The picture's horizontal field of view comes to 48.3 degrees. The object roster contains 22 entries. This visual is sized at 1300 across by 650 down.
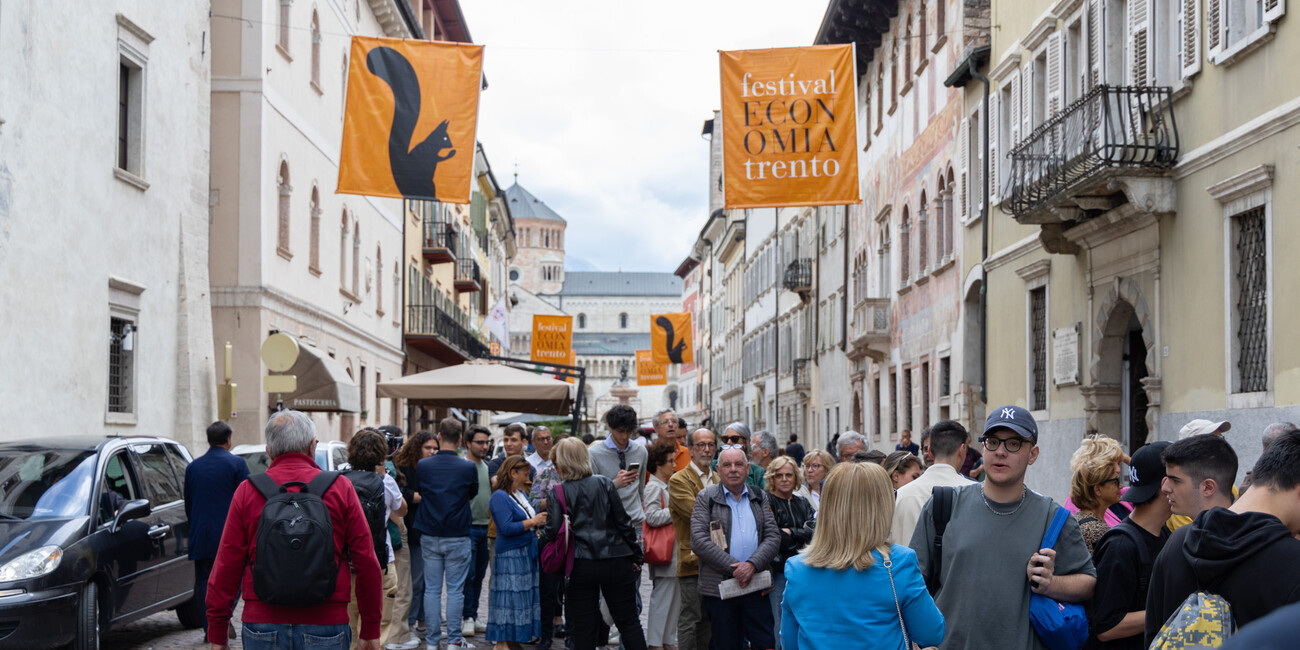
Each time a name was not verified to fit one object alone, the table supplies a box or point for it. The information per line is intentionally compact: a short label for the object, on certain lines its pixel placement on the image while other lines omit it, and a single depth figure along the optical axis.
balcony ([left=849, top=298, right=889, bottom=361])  31.05
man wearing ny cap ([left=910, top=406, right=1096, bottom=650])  5.30
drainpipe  22.81
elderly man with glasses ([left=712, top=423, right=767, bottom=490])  12.91
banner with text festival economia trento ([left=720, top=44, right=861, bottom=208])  16.61
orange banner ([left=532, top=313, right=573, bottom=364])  38.69
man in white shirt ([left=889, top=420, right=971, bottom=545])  7.43
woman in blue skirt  11.32
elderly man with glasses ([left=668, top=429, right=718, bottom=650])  10.19
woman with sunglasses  6.37
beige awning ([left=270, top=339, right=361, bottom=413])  24.44
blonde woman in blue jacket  5.05
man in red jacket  6.44
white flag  42.82
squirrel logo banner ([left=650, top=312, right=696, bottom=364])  54.59
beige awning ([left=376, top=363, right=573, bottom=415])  19.05
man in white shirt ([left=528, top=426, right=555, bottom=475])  13.49
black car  9.54
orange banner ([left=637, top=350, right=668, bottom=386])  56.88
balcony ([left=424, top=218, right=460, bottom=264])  44.68
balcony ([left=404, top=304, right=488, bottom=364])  41.88
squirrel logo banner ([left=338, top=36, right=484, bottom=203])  16.27
